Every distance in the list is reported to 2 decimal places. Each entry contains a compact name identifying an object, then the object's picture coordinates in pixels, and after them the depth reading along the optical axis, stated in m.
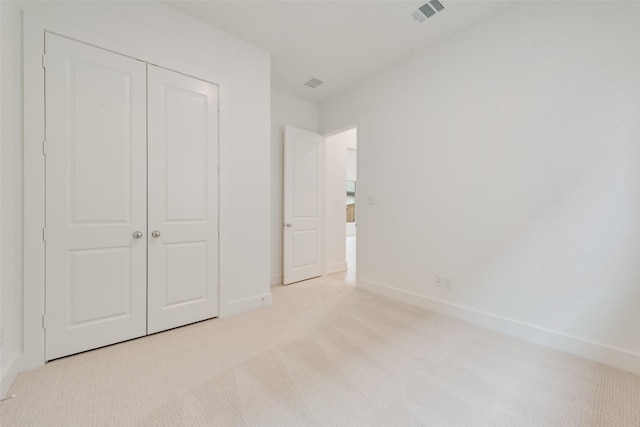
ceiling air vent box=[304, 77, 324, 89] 3.48
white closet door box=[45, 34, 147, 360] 1.79
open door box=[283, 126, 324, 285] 3.64
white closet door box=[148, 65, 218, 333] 2.18
